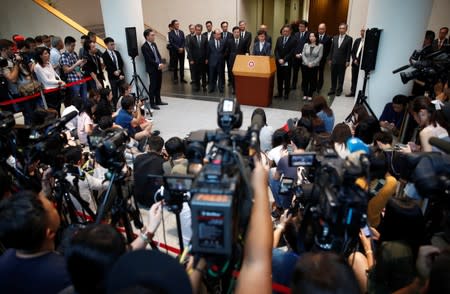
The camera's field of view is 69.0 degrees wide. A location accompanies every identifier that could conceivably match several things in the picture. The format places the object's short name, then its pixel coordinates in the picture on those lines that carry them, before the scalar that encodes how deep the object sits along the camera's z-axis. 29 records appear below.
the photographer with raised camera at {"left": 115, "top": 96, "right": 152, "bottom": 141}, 4.51
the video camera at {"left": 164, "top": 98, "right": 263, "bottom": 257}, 1.11
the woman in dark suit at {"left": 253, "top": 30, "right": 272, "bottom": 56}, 7.19
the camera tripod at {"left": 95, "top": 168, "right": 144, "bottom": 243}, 2.24
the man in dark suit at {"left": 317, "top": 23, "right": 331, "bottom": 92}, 7.33
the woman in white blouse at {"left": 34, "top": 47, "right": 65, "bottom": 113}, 5.57
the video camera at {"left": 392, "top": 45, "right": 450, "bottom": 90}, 3.90
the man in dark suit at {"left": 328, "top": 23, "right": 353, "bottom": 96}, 7.07
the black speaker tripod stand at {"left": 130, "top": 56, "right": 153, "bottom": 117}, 6.92
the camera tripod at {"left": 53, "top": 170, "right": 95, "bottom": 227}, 2.51
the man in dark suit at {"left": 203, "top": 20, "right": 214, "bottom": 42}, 8.18
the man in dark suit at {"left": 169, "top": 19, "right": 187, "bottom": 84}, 8.67
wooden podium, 6.68
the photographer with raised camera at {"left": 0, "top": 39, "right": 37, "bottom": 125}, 5.15
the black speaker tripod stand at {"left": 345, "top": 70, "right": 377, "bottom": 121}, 5.24
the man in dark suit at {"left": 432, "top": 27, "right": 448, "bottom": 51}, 6.44
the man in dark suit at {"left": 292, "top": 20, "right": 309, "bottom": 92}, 7.29
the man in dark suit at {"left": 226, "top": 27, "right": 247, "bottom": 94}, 7.80
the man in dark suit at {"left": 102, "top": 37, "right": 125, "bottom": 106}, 6.76
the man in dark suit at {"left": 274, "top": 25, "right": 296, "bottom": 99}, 7.27
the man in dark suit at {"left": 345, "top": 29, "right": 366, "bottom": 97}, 7.03
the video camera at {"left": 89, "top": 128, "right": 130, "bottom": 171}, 2.11
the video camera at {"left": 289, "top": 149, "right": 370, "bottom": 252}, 1.42
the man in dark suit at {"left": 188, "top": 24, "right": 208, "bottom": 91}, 8.05
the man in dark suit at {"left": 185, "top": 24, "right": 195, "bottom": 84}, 8.07
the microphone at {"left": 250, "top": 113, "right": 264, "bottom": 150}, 1.41
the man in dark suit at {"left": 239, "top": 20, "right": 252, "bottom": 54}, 7.86
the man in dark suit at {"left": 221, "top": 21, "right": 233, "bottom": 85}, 7.93
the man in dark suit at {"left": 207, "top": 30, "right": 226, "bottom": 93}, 7.82
